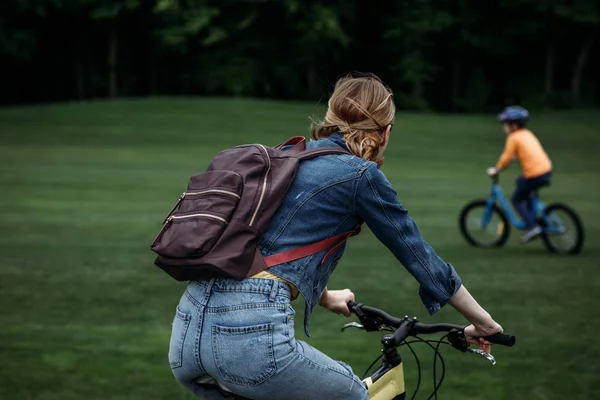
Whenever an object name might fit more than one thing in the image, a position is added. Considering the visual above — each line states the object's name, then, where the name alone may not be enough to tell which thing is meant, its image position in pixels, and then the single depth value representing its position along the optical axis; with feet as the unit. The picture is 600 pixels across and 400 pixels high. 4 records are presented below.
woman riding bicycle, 9.63
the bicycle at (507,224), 46.68
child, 47.03
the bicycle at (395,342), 10.84
